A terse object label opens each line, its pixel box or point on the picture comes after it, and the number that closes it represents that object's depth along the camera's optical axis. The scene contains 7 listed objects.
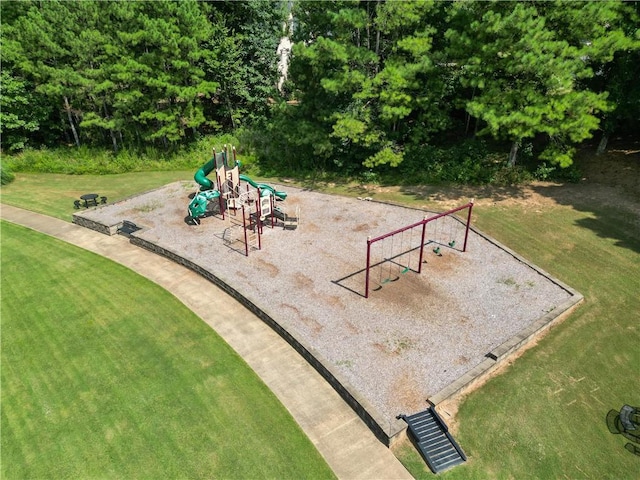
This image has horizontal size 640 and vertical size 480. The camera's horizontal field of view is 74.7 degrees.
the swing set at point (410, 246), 16.47
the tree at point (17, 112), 29.88
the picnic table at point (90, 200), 23.05
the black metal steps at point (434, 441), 9.41
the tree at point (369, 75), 22.89
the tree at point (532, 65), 19.06
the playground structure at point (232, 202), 20.02
